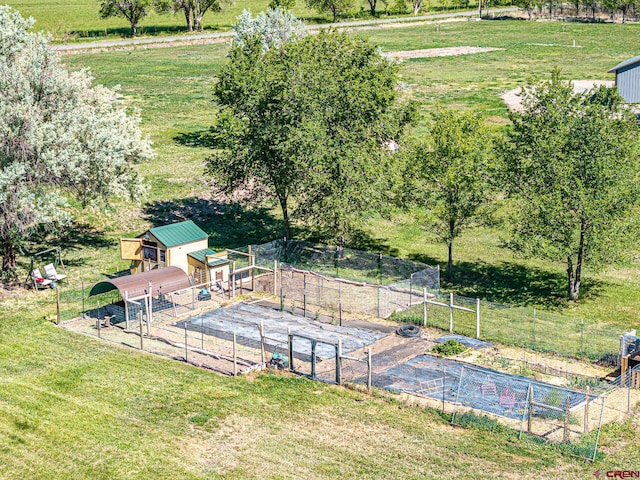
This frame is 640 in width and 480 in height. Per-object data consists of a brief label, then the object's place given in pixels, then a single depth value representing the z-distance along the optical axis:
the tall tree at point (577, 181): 44.56
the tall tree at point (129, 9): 145.50
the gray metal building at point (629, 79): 78.06
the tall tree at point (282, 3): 101.14
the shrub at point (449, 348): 38.88
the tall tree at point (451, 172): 49.16
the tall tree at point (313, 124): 49.31
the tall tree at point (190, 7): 148.75
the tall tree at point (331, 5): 165.12
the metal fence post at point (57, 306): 43.75
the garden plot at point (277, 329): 40.09
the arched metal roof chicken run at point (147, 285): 43.28
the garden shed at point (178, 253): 48.19
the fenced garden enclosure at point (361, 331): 33.66
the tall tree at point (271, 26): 80.00
